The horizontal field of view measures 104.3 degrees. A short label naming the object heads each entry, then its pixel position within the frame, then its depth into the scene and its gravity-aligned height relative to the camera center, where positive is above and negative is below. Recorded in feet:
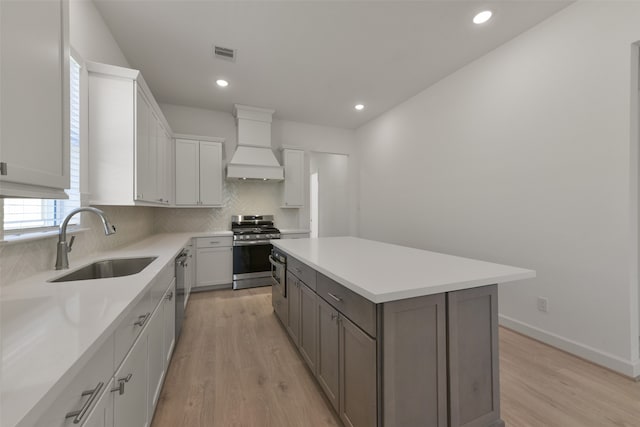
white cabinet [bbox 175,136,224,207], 12.73 +2.31
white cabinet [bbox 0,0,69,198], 2.56 +1.39
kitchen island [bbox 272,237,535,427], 3.73 -2.11
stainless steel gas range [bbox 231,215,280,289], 13.15 -2.22
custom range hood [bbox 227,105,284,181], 13.70 +3.76
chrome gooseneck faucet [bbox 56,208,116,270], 4.79 -0.46
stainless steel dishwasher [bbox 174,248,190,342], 7.69 -2.37
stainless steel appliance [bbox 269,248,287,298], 8.31 -2.00
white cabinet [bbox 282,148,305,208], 15.24 +2.27
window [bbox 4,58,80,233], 4.19 +0.21
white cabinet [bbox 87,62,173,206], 6.32 +2.13
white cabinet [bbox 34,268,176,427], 2.14 -1.94
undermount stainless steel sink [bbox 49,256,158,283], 5.46 -1.24
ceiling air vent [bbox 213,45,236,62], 8.91 +5.97
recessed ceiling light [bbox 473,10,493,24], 7.47 +6.08
